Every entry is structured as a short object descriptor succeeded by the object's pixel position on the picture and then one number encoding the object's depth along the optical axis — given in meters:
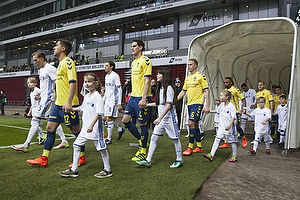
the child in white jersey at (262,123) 5.26
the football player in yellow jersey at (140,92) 4.00
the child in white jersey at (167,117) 3.64
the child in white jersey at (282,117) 6.56
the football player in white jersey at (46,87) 4.24
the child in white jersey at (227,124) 4.32
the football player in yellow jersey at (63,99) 3.52
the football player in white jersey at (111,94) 5.25
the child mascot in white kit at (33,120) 4.40
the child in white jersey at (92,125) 3.04
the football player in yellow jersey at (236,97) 6.22
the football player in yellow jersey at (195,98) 5.05
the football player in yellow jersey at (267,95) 7.07
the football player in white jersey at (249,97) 9.19
